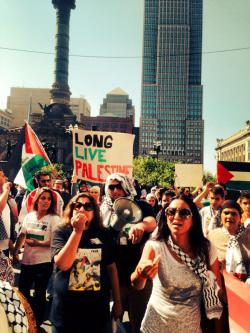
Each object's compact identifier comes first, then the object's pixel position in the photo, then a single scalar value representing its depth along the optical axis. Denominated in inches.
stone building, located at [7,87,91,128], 4741.6
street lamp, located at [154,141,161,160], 1069.8
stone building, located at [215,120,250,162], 3377.0
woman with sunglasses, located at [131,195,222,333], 96.0
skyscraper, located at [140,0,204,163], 5044.3
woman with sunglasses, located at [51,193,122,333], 107.2
